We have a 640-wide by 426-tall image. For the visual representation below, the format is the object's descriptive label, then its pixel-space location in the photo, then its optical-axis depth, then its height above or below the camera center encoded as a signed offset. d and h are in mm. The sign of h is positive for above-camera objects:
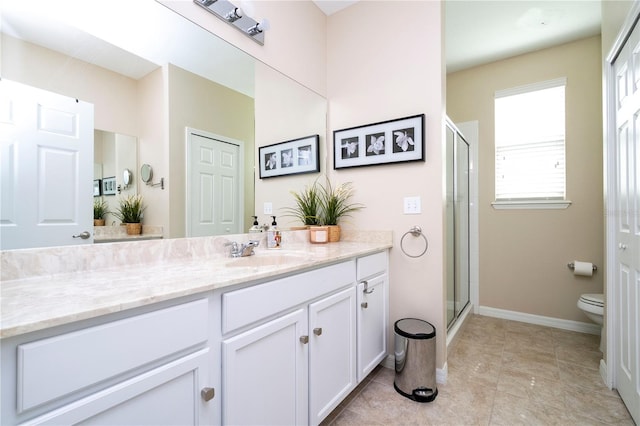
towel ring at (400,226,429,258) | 1916 -133
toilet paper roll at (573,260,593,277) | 2576 -492
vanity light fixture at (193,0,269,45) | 1518 +1099
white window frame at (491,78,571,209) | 2754 +130
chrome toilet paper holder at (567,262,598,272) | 2684 -487
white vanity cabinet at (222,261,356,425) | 962 -536
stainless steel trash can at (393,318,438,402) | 1692 -887
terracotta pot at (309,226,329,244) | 2057 -139
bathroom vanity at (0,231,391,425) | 597 -334
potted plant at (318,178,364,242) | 2164 +72
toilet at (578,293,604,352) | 2182 -723
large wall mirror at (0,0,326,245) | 1002 +581
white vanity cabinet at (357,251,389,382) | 1667 -599
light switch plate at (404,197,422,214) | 1944 +61
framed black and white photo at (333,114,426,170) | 1928 +511
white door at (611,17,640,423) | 1441 -69
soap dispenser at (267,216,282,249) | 1868 -151
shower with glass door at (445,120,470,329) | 2242 -84
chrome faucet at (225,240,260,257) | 1532 -182
